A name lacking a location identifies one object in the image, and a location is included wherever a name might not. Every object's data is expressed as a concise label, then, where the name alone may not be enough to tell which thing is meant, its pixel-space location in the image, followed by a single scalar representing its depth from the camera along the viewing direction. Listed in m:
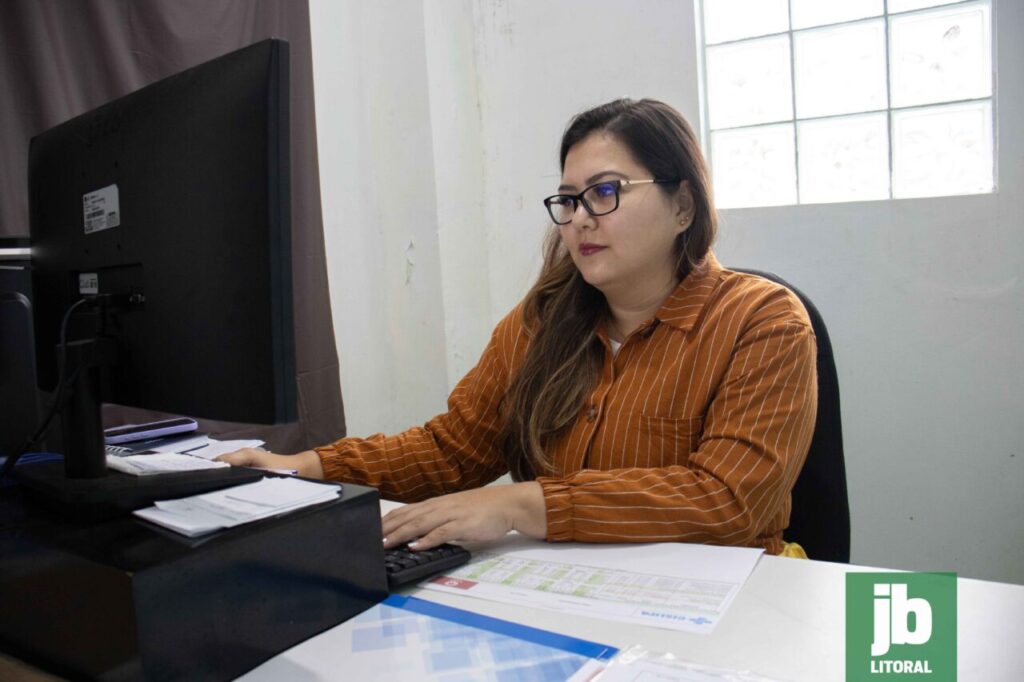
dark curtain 1.66
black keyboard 0.90
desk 0.69
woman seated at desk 1.05
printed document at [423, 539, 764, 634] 0.82
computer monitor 0.66
